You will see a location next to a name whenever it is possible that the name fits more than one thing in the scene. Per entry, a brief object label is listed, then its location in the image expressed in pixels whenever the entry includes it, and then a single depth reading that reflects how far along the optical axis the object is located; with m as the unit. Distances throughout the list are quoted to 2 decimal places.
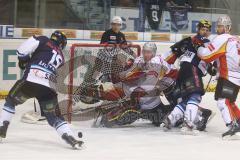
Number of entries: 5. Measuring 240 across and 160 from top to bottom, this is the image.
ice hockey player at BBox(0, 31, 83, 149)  9.18
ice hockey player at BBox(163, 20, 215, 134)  10.76
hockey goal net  11.42
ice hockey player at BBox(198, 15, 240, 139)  10.46
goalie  11.11
